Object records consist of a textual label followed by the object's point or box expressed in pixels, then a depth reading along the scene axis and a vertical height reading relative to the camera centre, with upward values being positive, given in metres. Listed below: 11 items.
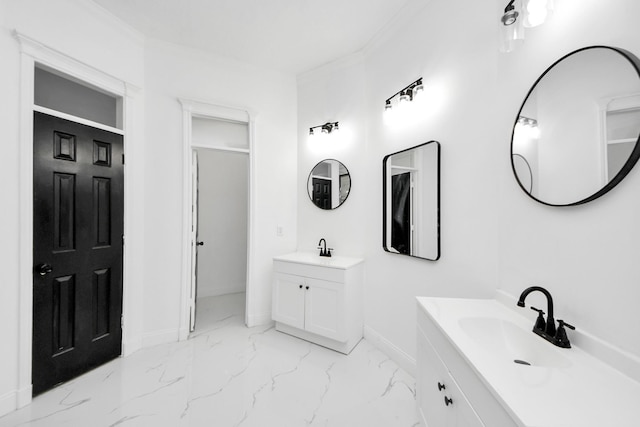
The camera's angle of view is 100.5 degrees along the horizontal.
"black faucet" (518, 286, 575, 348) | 1.02 -0.46
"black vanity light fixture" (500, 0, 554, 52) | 1.12 +0.86
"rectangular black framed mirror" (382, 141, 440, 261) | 1.96 +0.10
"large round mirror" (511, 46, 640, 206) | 0.92 +0.35
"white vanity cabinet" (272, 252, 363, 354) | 2.48 -0.85
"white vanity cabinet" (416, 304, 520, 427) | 0.83 -0.68
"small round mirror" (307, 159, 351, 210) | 2.96 +0.34
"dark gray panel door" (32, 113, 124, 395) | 1.91 -0.28
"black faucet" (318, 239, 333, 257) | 2.93 -0.39
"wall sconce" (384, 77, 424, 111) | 2.04 +0.98
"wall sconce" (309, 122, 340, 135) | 2.96 +0.98
